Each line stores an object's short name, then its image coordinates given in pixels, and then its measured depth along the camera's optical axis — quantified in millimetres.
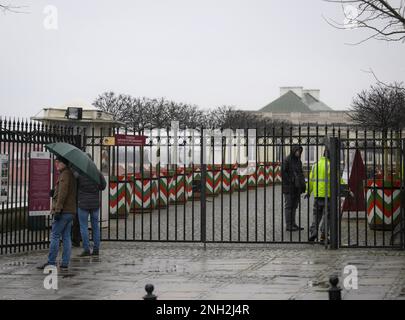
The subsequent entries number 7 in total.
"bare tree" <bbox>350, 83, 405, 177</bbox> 32959
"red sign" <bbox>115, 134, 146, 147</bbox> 16016
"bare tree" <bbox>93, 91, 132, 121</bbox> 68562
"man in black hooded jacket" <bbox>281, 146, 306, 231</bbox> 17469
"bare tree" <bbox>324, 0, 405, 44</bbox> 13102
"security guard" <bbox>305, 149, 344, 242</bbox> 15531
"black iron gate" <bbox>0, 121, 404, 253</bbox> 14734
